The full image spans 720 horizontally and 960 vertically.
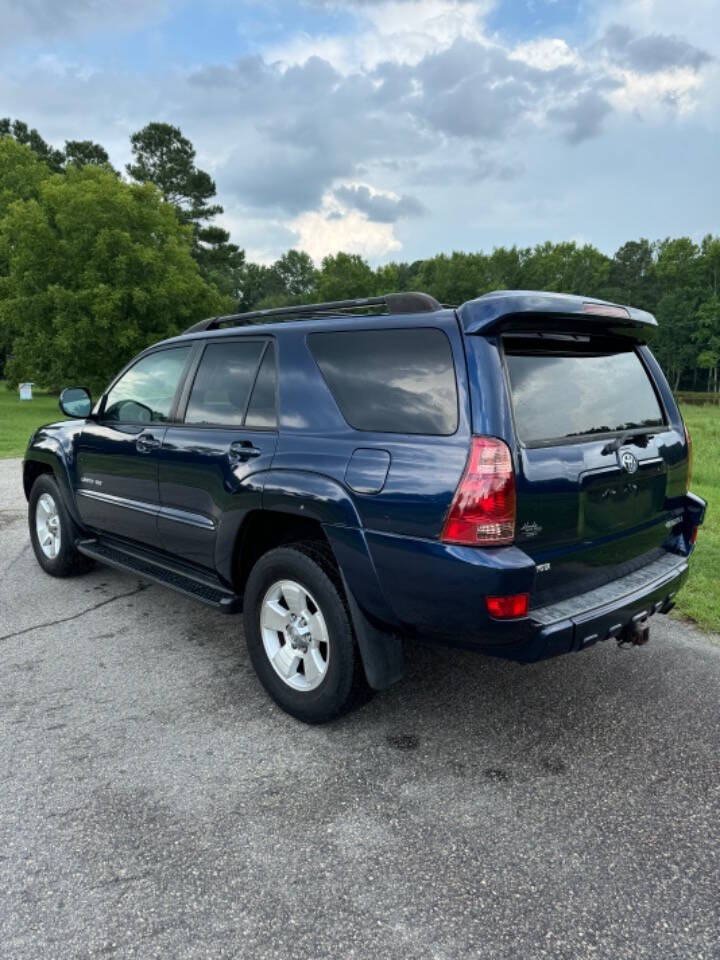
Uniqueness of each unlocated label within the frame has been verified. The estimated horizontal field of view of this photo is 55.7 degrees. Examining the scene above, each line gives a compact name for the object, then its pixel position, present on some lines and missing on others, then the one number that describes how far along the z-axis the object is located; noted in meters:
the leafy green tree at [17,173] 35.50
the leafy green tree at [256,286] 107.19
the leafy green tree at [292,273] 110.19
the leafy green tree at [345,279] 59.69
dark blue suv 2.55
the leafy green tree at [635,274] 81.44
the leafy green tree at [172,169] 49.09
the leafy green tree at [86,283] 26.66
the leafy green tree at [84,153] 48.31
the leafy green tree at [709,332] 70.19
